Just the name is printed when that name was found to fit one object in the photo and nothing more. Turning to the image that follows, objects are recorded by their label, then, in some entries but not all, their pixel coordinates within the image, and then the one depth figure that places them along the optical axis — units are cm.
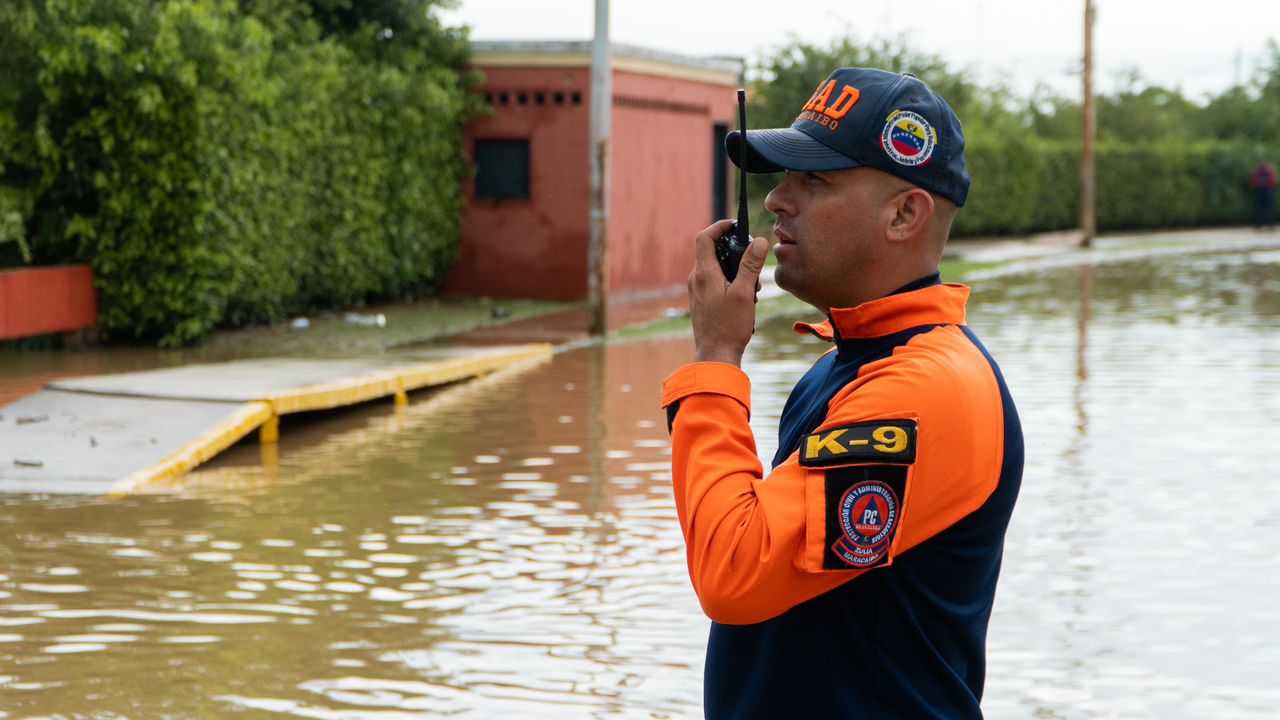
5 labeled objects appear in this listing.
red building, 2302
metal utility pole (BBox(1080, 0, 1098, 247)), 3766
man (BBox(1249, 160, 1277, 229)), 4534
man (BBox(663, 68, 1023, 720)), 238
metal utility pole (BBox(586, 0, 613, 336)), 1811
